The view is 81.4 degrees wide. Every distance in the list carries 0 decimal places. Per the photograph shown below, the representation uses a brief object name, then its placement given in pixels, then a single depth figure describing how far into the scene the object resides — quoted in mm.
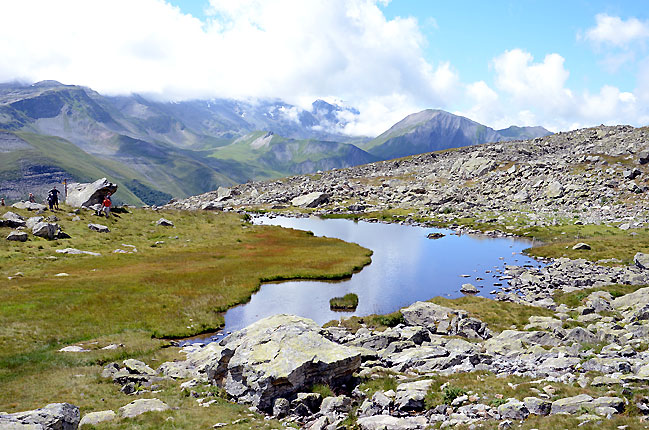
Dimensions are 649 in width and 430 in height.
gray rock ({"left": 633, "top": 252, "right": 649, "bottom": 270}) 47503
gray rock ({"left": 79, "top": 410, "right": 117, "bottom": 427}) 16906
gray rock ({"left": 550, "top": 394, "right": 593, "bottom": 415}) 14305
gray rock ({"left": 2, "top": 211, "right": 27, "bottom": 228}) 64812
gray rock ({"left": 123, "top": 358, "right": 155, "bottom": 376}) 25352
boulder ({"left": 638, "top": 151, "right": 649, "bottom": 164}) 119375
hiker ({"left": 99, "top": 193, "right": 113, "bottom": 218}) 81062
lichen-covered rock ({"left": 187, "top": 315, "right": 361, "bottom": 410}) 19672
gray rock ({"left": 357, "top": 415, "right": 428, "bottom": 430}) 15547
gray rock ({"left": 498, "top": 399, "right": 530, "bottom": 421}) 14759
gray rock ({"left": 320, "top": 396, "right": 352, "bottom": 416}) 18125
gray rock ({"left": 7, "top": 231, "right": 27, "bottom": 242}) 60188
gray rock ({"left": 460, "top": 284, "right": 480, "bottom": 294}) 50844
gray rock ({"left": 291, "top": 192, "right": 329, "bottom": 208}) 165750
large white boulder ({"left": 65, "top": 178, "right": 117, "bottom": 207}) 88250
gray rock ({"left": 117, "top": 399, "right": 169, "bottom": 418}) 18078
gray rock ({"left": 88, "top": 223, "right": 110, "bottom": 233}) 73188
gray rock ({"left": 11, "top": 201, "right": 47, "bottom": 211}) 74500
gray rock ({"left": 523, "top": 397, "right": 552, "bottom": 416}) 14841
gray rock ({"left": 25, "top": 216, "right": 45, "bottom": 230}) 66106
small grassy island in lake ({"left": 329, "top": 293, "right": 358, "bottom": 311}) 45906
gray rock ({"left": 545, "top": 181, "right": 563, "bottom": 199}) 117425
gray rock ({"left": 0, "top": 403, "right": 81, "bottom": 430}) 13309
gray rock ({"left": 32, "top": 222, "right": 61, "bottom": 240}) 64125
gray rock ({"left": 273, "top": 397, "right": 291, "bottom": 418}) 18703
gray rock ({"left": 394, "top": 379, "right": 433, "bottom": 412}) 17359
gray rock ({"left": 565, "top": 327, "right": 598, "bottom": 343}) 25347
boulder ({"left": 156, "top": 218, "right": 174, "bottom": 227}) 87000
